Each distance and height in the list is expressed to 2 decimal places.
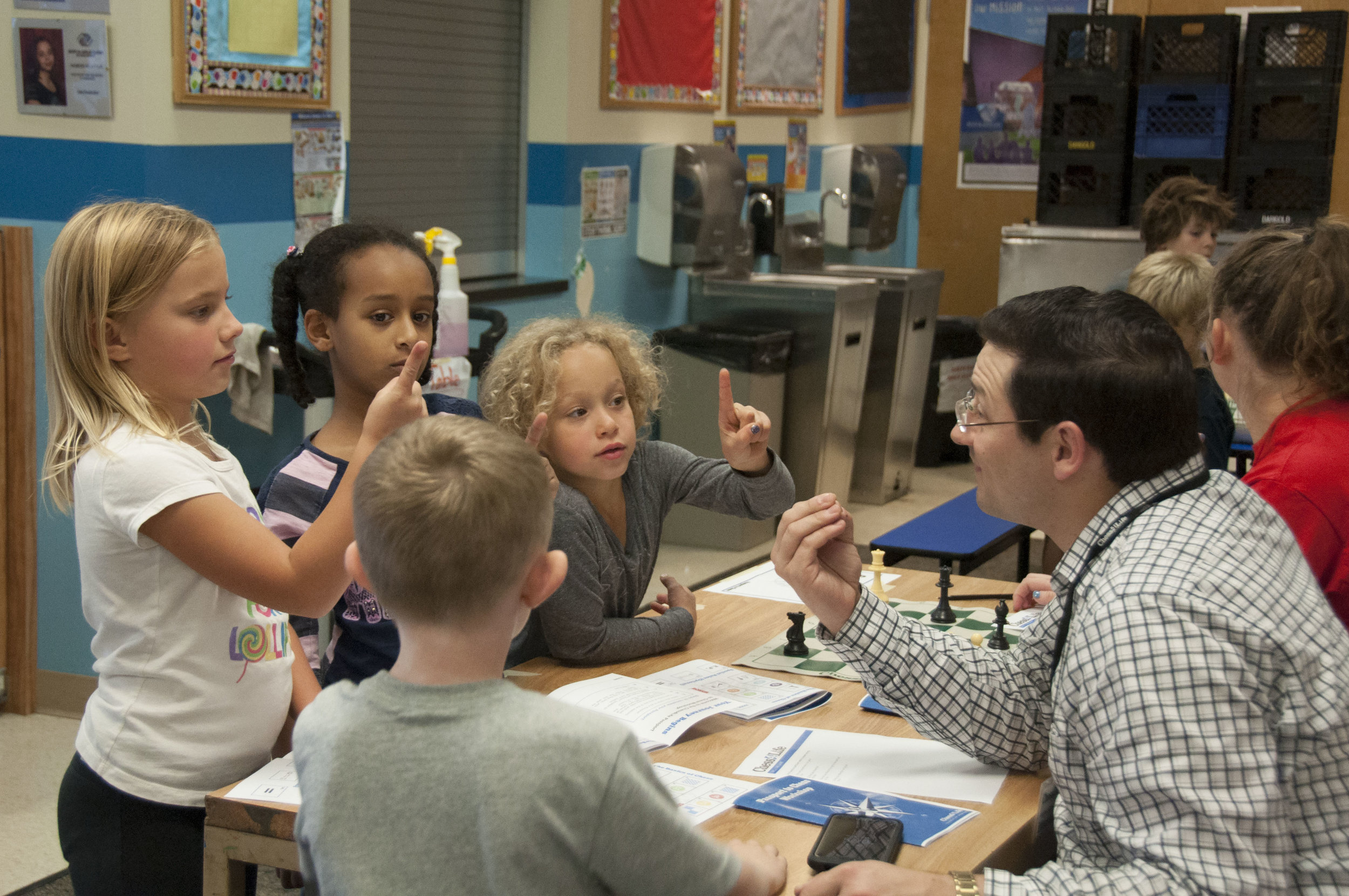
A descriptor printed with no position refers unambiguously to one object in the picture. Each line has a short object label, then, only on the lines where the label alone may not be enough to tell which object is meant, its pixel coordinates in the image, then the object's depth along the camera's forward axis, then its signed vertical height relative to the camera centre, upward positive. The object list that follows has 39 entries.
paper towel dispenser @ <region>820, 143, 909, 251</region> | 6.87 +0.19
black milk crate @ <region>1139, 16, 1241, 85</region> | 5.92 +0.85
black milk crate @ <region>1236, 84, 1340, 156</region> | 5.79 +0.54
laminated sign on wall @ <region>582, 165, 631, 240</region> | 5.23 +0.07
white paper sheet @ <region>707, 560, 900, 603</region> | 2.58 -0.71
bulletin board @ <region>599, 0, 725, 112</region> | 5.27 +0.68
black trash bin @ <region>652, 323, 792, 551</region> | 5.51 -0.69
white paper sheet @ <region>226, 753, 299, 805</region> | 1.57 -0.69
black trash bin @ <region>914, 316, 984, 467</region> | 6.99 -0.71
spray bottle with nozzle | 4.06 -0.34
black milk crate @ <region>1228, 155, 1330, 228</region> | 5.86 +0.24
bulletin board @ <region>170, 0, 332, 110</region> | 3.41 +0.40
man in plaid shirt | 1.24 -0.41
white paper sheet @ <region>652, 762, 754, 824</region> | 1.57 -0.69
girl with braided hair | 2.10 -0.22
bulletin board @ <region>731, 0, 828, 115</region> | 6.11 +0.80
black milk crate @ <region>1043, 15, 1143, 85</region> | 6.07 +0.85
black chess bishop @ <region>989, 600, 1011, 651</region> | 2.21 -0.66
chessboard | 2.12 -0.70
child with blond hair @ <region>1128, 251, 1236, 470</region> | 3.38 -0.17
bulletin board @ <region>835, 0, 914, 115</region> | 7.07 +0.93
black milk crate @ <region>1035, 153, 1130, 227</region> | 6.18 +0.22
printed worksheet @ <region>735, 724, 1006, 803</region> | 1.66 -0.69
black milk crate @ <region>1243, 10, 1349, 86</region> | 5.77 +0.85
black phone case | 1.43 -0.67
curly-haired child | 2.13 -0.45
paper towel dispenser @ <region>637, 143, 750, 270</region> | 5.50 +0.08
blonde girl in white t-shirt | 1.60 -0.43
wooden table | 1.48 -0.69
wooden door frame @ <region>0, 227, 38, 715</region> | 3.44 -0.73
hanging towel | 3.54 -0.48
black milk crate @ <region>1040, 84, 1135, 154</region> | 6.14 +0.54
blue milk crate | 5.98 +0.53
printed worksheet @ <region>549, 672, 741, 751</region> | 1.79 -0.67
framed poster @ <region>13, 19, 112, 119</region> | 3.37 +0.33
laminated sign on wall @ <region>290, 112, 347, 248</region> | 3.80 +0.11
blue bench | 3.62 -0.86
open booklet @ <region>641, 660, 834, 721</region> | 1.91 -0.69
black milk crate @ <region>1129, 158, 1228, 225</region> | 6.01 +0.30
